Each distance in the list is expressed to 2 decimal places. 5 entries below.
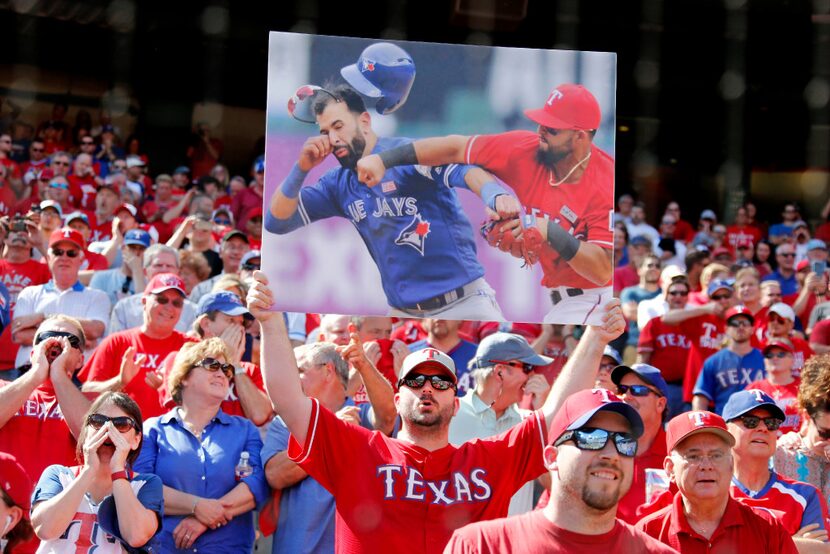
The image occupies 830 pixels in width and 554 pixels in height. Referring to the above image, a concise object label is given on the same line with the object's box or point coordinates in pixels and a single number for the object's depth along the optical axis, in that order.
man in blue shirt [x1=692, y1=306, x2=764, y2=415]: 10.41
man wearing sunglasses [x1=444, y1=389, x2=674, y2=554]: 4.35
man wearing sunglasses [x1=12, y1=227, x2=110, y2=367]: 10.23
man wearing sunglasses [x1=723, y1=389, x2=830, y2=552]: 6.14
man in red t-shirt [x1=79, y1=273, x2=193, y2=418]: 8.05
